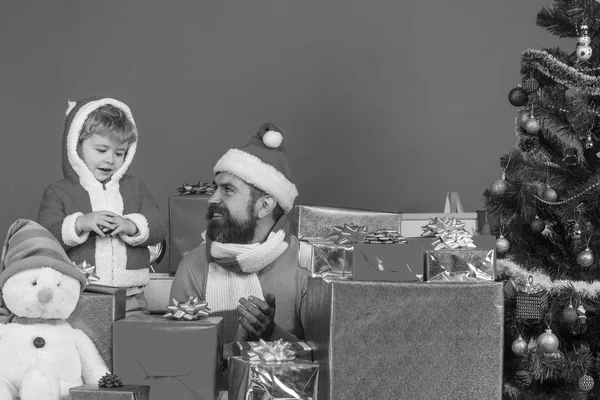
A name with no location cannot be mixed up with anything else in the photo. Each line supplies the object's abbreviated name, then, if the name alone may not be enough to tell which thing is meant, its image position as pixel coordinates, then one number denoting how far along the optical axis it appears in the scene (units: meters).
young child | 5.98
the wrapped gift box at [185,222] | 6.75
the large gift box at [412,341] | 5.22
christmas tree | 5.59
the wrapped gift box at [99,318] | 5.46
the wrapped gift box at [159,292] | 6.65
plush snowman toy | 5.37
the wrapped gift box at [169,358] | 5.37
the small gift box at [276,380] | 5.31
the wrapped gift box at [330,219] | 6.17
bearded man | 6.09
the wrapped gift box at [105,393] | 5.19
